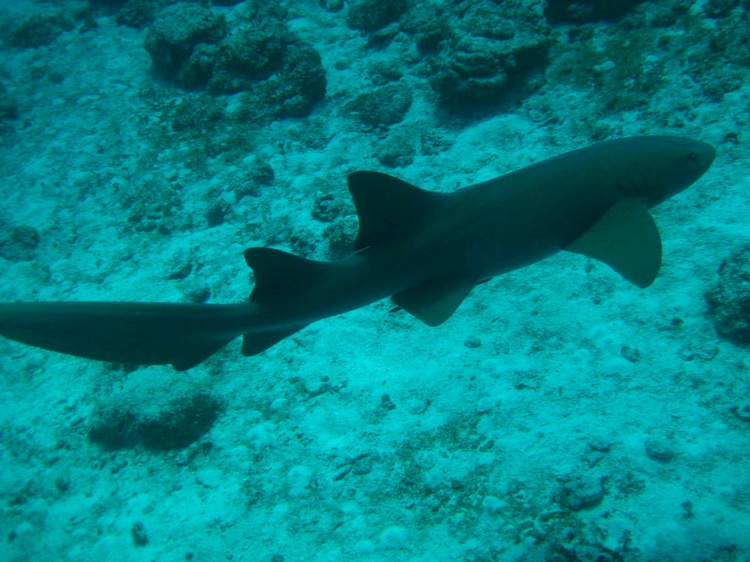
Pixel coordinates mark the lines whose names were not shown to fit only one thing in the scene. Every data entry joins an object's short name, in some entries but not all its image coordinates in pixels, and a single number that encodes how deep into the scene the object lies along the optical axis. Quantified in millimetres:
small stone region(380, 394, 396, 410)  4515
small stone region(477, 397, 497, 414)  4141
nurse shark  2471
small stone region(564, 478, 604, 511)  3250
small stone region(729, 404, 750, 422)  3312
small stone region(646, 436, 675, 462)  3299
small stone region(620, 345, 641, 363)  3972
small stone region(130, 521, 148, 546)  4480
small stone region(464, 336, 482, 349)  4672
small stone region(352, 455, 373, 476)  4137
